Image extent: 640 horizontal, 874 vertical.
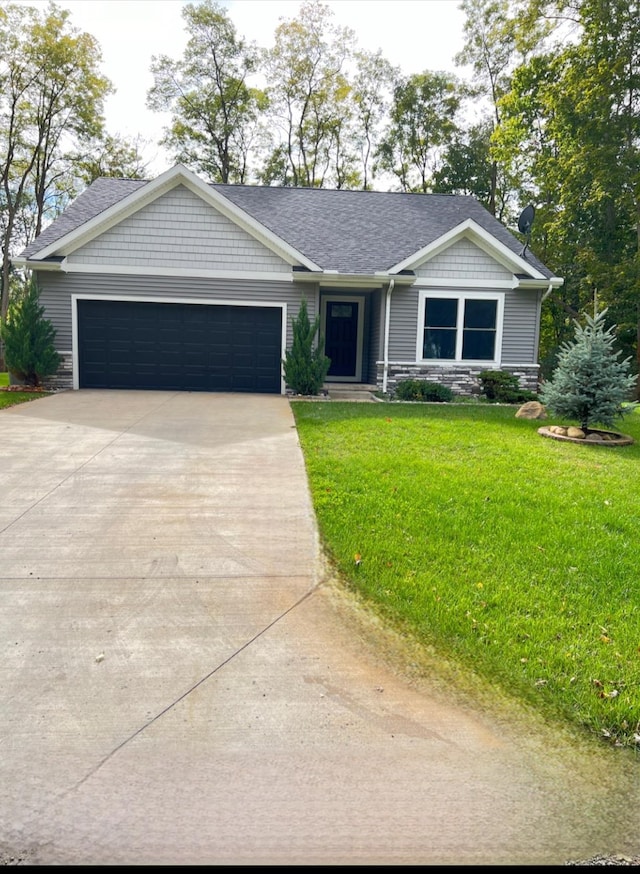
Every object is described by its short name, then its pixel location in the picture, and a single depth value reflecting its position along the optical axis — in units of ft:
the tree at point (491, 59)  88.38
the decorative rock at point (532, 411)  36.45
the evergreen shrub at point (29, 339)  42.29
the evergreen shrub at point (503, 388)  45.55
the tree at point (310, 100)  94.07
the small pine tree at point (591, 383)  28.99
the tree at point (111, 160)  98.84
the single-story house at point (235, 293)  44.55
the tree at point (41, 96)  84.74
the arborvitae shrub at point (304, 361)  42.47
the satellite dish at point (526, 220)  50.34
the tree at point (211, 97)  95.96
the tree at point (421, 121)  99.66
